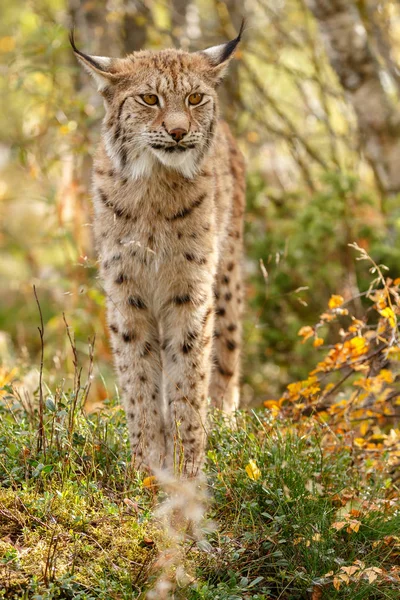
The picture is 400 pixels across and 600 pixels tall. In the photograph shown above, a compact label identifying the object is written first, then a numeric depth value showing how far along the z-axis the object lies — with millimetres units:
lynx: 8187
